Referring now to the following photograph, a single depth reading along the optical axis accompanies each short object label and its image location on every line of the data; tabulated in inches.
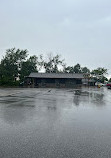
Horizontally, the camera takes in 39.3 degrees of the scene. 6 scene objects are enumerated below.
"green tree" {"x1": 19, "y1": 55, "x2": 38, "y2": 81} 2213.8
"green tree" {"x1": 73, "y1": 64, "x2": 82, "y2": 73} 3534.0
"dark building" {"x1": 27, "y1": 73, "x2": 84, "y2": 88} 1902.1
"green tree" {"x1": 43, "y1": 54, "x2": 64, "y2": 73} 2795.3
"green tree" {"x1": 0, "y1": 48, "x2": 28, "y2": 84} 2132.5
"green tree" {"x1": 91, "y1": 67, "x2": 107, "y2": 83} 2716.5
